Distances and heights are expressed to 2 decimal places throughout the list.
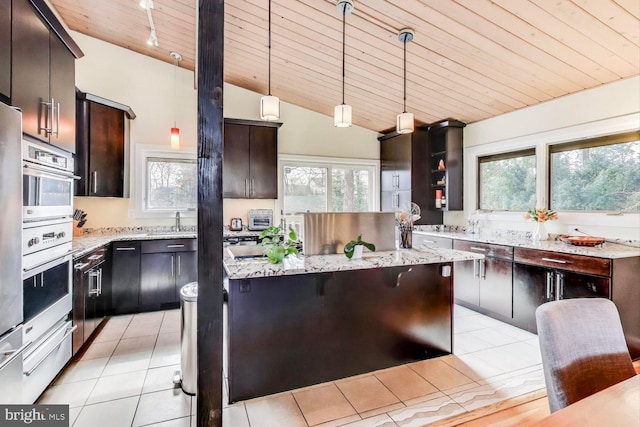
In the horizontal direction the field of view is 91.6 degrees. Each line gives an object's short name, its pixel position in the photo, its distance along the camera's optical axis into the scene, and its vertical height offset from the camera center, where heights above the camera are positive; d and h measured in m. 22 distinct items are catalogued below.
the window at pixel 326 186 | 5.04 +0.45
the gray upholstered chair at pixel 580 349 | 1.03 -0.48
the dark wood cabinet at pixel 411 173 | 4.75 +0.62
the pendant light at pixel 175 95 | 3.75 +1.66
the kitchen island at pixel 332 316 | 2.05 -0.77
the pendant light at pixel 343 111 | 2.55 +0.83
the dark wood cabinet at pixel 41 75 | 1.78 +0.91
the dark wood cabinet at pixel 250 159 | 4.38 +0.76
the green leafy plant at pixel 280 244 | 2.09 -0.24
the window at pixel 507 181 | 3.91 +0.42
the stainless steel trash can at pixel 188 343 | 2.12 -0.90
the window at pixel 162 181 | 4.26 +0.43
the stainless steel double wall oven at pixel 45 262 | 1.80 -0.33
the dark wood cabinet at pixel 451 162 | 4.60 +0.76
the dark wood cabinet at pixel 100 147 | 3.46 +0.76
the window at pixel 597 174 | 3.03 +0.41
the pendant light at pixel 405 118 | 2.71 +0.83
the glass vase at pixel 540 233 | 3.51 -0.23
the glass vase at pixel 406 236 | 2.85 -0.22
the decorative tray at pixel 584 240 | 3.00 -0.27
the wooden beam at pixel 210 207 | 1.53 +0.03
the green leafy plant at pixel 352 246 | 2.28 -0.26
